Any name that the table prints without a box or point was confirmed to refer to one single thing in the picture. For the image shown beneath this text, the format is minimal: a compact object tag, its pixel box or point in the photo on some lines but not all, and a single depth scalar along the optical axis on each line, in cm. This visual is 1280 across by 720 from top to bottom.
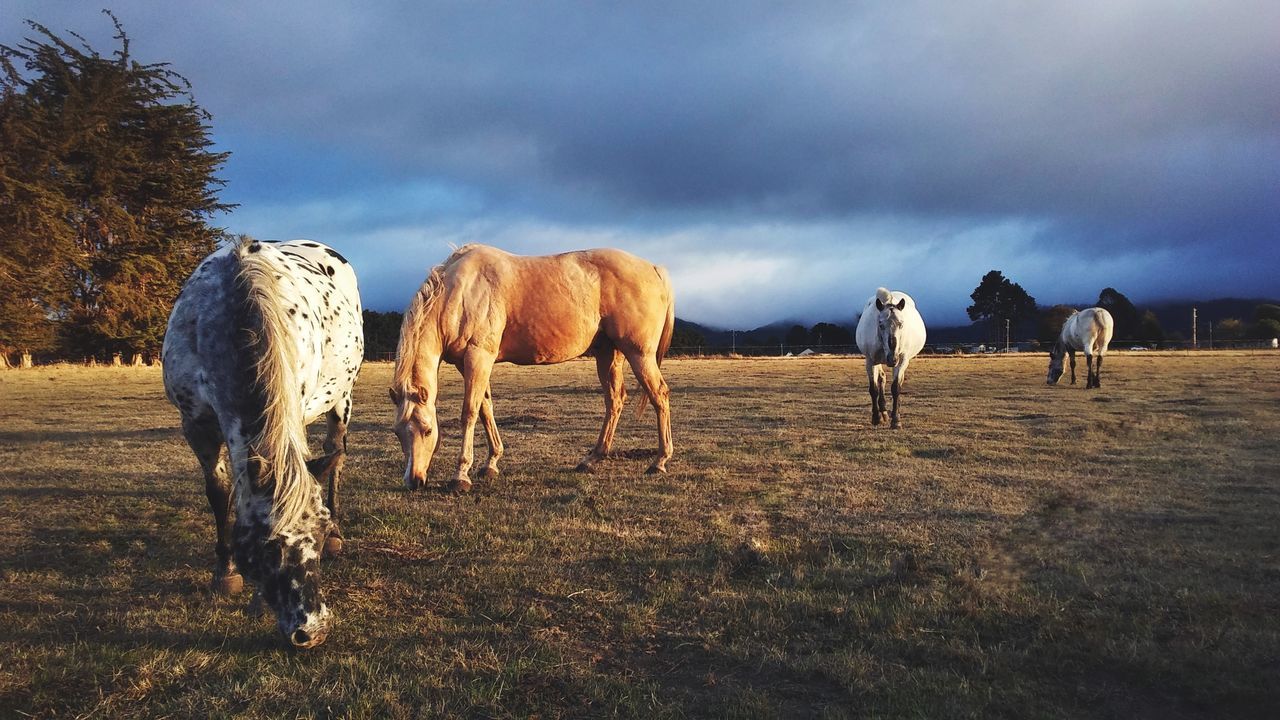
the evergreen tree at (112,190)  2264
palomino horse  612
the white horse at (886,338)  1090
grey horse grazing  1986
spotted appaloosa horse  288
